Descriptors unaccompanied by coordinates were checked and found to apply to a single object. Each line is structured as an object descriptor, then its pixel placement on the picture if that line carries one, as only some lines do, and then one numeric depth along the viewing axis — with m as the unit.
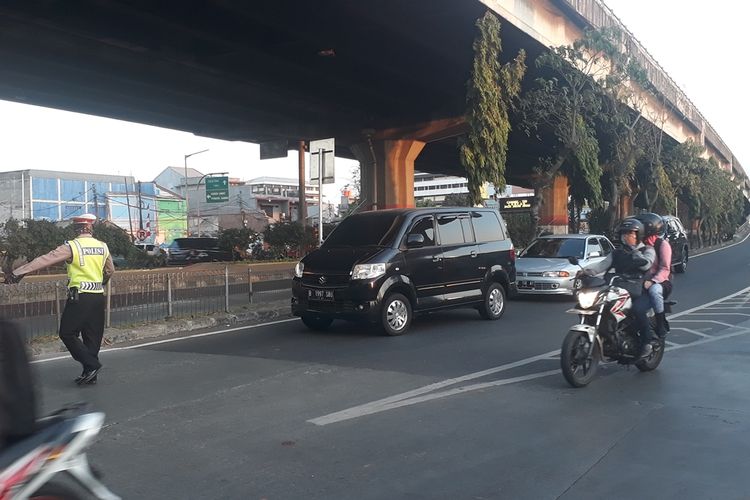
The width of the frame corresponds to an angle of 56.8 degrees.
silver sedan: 15.66
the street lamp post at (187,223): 40.82
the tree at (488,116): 20.73
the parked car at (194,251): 32.81
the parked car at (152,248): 37.03
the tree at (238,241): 30.56
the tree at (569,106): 23.81
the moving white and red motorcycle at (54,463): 2.92
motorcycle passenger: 7.84
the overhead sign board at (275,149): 38.12
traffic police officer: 7.43
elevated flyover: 18.81
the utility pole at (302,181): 36.15
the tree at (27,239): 18.95
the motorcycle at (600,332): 7.28
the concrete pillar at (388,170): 33.72
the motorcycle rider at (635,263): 7.79
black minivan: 10.62
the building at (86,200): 58.91
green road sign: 44.50
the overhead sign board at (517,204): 35.08
